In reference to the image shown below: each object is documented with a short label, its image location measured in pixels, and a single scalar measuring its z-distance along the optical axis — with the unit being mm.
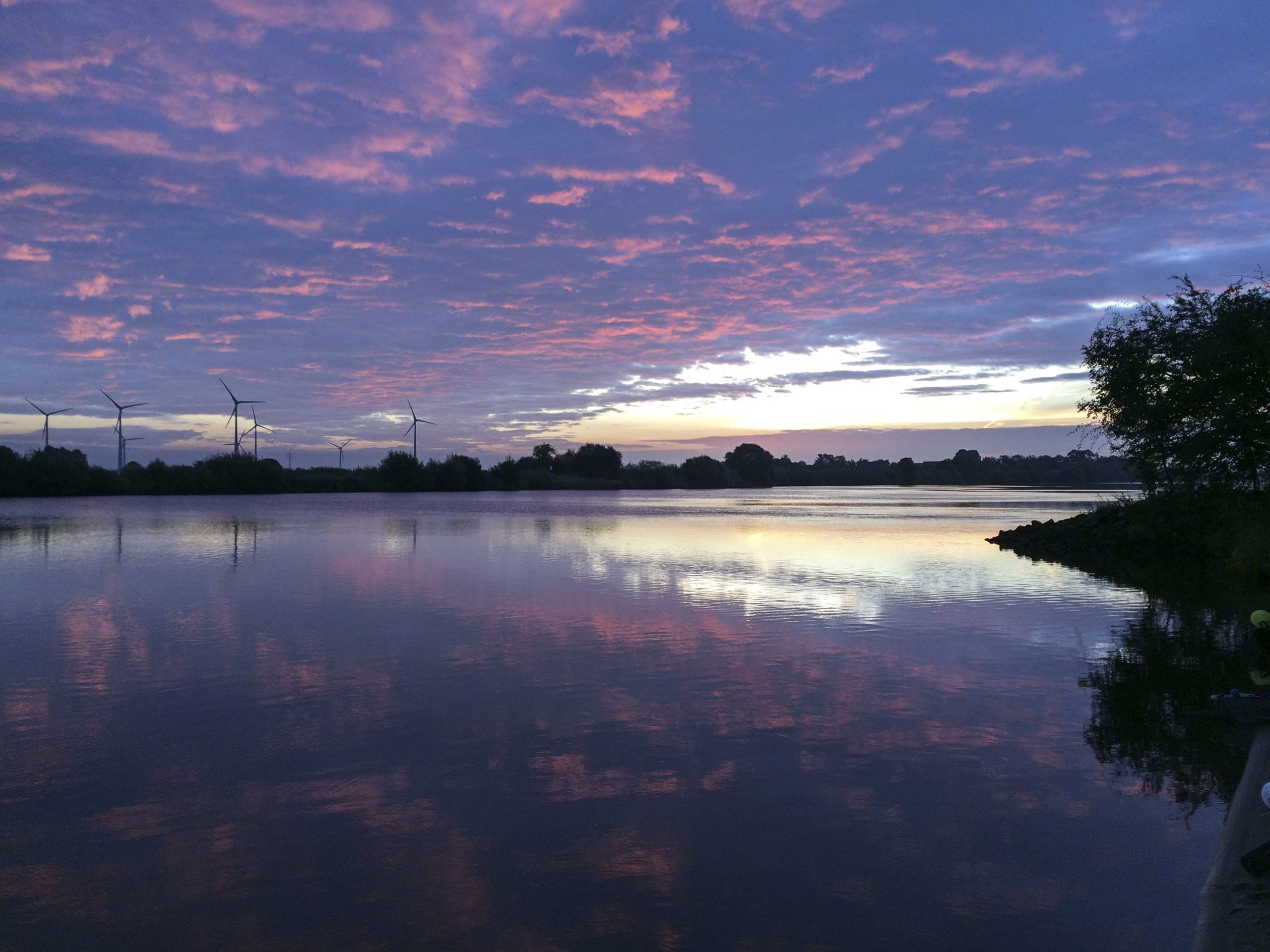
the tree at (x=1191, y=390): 21516
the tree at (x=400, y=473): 121312
